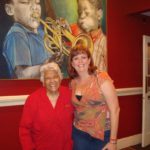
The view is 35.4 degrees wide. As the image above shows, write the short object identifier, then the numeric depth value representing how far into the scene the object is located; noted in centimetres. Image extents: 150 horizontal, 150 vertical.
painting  263
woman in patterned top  176
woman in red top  178
